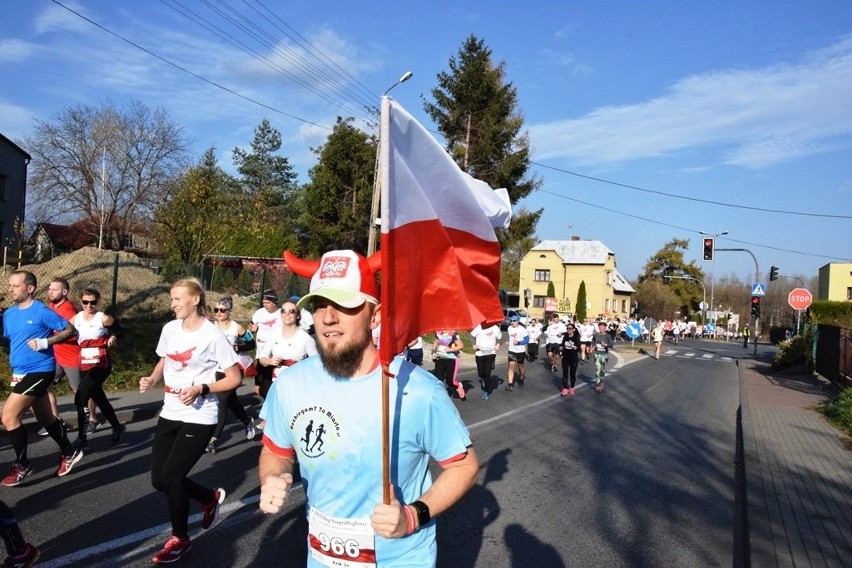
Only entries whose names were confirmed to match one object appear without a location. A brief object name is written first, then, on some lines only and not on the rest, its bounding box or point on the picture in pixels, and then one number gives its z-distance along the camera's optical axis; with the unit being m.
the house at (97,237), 40.01
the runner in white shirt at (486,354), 14.62
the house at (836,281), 57.00
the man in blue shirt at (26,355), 6.23
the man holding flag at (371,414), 2.45
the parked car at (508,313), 49.31
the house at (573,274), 78.00
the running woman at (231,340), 8.41
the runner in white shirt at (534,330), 22.25
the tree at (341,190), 42.94
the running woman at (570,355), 15.90
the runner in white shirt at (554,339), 21.59
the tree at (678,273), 88.75
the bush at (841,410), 12.24
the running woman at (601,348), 16.58
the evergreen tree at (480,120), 37.66
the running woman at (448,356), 13.70
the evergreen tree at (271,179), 70.06
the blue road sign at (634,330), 42.45
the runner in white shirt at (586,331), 23.16
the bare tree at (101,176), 38.69
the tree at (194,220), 27.06
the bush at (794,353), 25.88
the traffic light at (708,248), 36.84
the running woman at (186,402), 4.72
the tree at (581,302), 73.50
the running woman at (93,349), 7.90
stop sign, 26.23
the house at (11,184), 41.09
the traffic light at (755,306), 36.55
